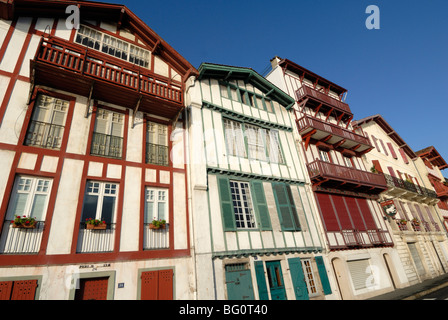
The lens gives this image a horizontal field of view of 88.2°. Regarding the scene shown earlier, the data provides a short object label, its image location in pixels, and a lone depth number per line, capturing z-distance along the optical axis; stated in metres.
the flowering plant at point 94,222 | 7.70
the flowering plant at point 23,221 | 6.73
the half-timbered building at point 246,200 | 9.61
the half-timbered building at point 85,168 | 7.03
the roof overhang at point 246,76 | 13.82
